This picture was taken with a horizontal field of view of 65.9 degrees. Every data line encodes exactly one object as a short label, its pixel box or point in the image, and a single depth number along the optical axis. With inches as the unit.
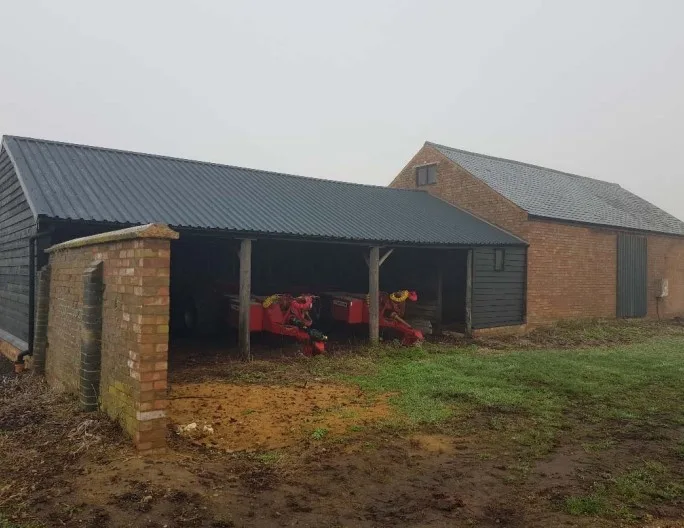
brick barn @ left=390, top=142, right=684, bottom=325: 669.9
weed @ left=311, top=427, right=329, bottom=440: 231.0
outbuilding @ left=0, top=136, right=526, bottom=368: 401.7
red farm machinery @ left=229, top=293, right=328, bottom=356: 442.9
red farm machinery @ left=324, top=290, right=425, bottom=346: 514.0
